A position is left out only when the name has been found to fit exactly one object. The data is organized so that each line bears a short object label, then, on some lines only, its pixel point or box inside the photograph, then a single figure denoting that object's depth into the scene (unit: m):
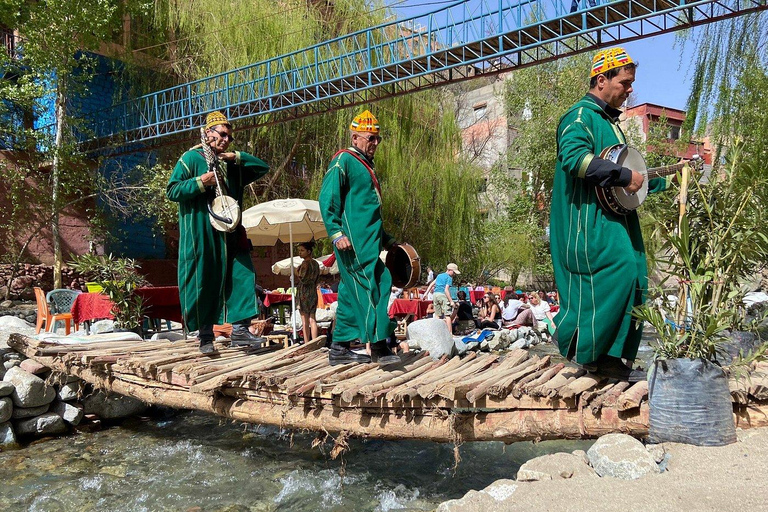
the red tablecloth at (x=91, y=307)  8.91
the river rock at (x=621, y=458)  3.01
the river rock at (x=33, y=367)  7.27
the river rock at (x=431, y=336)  10.48
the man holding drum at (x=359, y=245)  4.45
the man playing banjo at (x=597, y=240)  3.49
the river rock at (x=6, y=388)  6.82
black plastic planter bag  3.02
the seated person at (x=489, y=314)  15.60
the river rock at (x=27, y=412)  6.98
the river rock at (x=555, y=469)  3.17
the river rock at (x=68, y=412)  7.35
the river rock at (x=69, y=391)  7.48
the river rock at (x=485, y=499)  3.08
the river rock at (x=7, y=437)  6.68
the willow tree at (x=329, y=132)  15.34
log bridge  3.47
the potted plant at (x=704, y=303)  3.03
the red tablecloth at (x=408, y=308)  13.16
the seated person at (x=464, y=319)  14.42
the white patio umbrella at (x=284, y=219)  9.06
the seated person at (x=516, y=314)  15.30
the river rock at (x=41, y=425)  6.94
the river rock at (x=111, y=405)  7.69
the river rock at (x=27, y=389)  6.96
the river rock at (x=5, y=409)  6.69
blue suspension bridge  8.96
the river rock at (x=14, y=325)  9.58
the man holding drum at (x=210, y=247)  5.43
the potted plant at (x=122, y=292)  8.89
